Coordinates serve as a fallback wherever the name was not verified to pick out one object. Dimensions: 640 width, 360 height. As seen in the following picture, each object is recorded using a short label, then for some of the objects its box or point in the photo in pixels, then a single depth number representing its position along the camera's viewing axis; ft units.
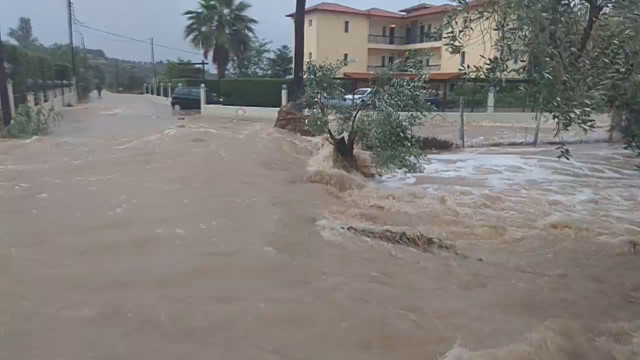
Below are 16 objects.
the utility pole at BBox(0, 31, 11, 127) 53.57
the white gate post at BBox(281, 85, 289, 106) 80.32
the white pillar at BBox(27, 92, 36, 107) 64.81
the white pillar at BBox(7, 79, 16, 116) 56.25
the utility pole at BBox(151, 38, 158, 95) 148.77
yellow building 119.44
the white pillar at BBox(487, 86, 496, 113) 76.76
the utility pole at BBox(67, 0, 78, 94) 127.45
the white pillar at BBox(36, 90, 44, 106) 73.59
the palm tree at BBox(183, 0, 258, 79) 108.06
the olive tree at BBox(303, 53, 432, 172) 34.47
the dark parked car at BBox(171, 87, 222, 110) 93.15
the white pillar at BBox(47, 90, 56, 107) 83.39
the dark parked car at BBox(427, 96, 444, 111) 75.31
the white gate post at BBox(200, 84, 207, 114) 86.58
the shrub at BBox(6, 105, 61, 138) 51.83
